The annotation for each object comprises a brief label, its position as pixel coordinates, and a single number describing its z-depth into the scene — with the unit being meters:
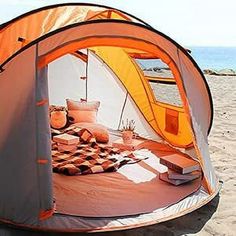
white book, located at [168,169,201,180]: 3.56
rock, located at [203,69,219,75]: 17.06
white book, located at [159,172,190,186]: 3.54
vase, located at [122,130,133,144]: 4.59
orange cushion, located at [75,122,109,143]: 4.73
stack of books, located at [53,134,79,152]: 4.36
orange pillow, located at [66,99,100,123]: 5.04
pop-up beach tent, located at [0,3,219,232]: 2.83
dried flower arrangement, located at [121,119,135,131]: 5.10
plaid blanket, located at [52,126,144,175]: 3.80
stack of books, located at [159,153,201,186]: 3.56
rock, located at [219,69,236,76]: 16.71
